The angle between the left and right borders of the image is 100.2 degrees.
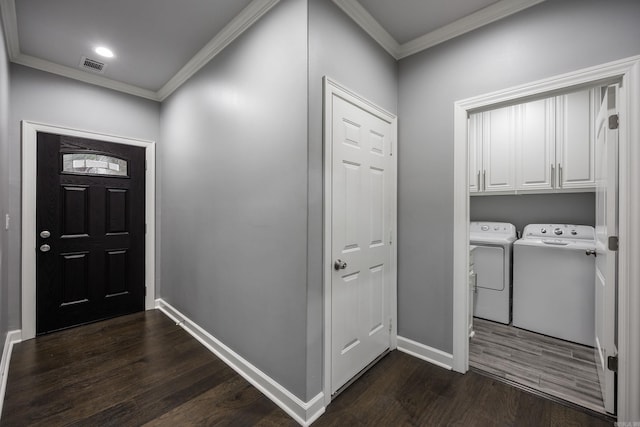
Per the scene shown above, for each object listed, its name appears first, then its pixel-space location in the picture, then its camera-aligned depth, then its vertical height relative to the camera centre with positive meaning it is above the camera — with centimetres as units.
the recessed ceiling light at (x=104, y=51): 243 +148
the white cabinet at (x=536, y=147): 265 +72
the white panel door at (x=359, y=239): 182 -21
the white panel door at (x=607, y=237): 158 -16
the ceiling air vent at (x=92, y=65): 262 +147
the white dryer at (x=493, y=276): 291 -71
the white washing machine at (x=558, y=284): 245 -69
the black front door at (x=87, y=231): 269 -22
